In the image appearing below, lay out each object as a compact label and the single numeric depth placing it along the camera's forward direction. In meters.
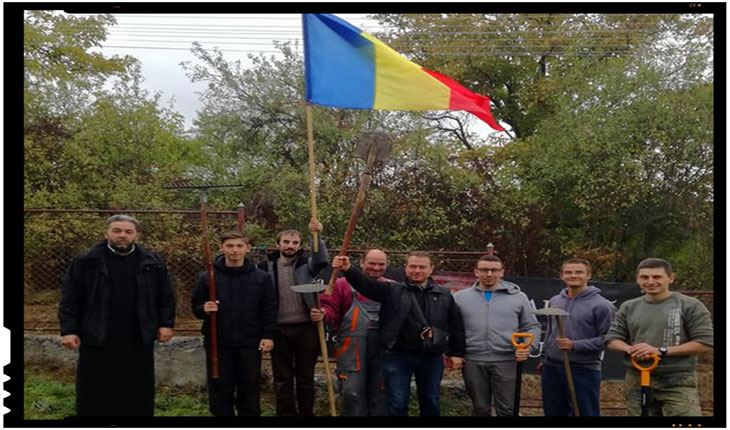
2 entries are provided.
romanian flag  6.05
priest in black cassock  5.48
